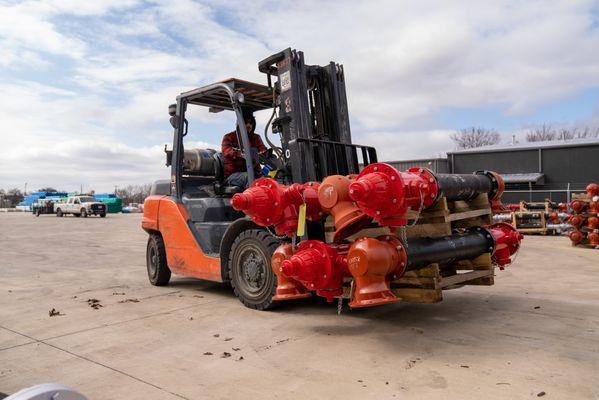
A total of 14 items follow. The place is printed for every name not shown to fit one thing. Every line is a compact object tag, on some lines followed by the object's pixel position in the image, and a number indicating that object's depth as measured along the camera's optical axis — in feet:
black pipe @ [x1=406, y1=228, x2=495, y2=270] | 14.69
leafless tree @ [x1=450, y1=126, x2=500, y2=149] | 179.32
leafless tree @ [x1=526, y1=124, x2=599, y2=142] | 168.64
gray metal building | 75.82
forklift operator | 21.93
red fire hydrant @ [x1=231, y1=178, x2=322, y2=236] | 15.72
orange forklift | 19.08
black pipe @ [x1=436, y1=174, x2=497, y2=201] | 15.64
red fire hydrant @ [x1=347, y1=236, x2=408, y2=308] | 13.44
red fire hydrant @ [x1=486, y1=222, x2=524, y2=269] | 19.33
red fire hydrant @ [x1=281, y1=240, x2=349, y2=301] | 14.60
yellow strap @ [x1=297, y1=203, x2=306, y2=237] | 15.65
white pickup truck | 129.29
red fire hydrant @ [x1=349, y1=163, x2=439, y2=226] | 13.00
